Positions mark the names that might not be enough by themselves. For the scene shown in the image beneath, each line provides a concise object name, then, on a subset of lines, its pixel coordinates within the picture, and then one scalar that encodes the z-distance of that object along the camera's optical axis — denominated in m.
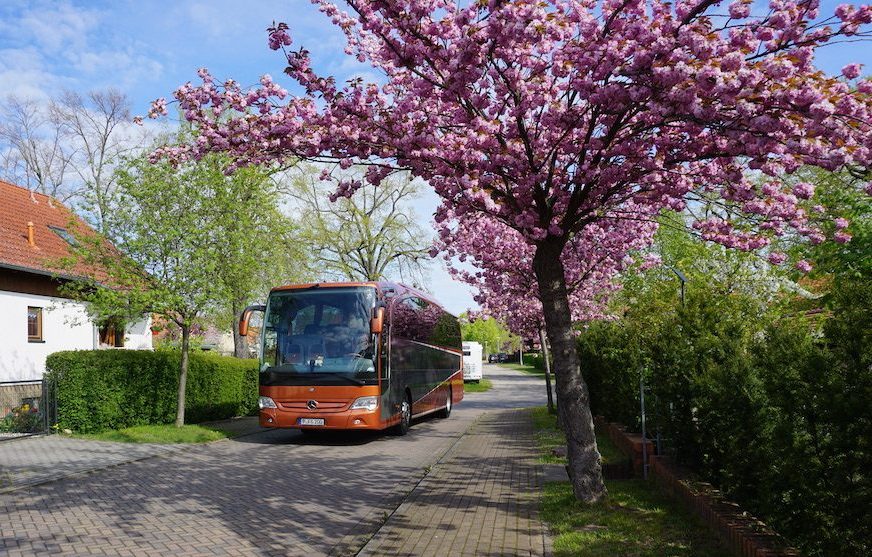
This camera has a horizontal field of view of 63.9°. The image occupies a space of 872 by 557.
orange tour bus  14.46
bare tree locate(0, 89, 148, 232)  36.09
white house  20.47
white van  48.95
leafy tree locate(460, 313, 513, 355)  116.73
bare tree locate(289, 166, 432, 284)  45.03
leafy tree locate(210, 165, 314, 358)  16.94
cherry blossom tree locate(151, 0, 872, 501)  5.80
